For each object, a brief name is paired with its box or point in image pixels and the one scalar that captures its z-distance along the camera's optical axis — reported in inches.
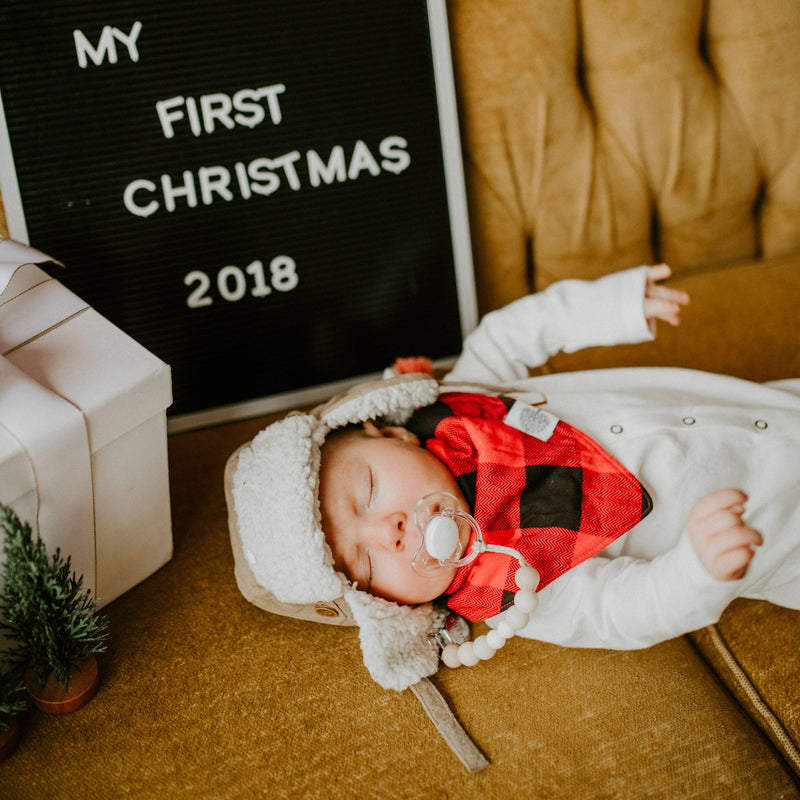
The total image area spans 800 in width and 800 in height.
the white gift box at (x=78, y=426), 27.4
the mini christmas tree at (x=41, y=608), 26.1
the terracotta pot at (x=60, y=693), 30.6
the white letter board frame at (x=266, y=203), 38.4
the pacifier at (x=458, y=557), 31.8
